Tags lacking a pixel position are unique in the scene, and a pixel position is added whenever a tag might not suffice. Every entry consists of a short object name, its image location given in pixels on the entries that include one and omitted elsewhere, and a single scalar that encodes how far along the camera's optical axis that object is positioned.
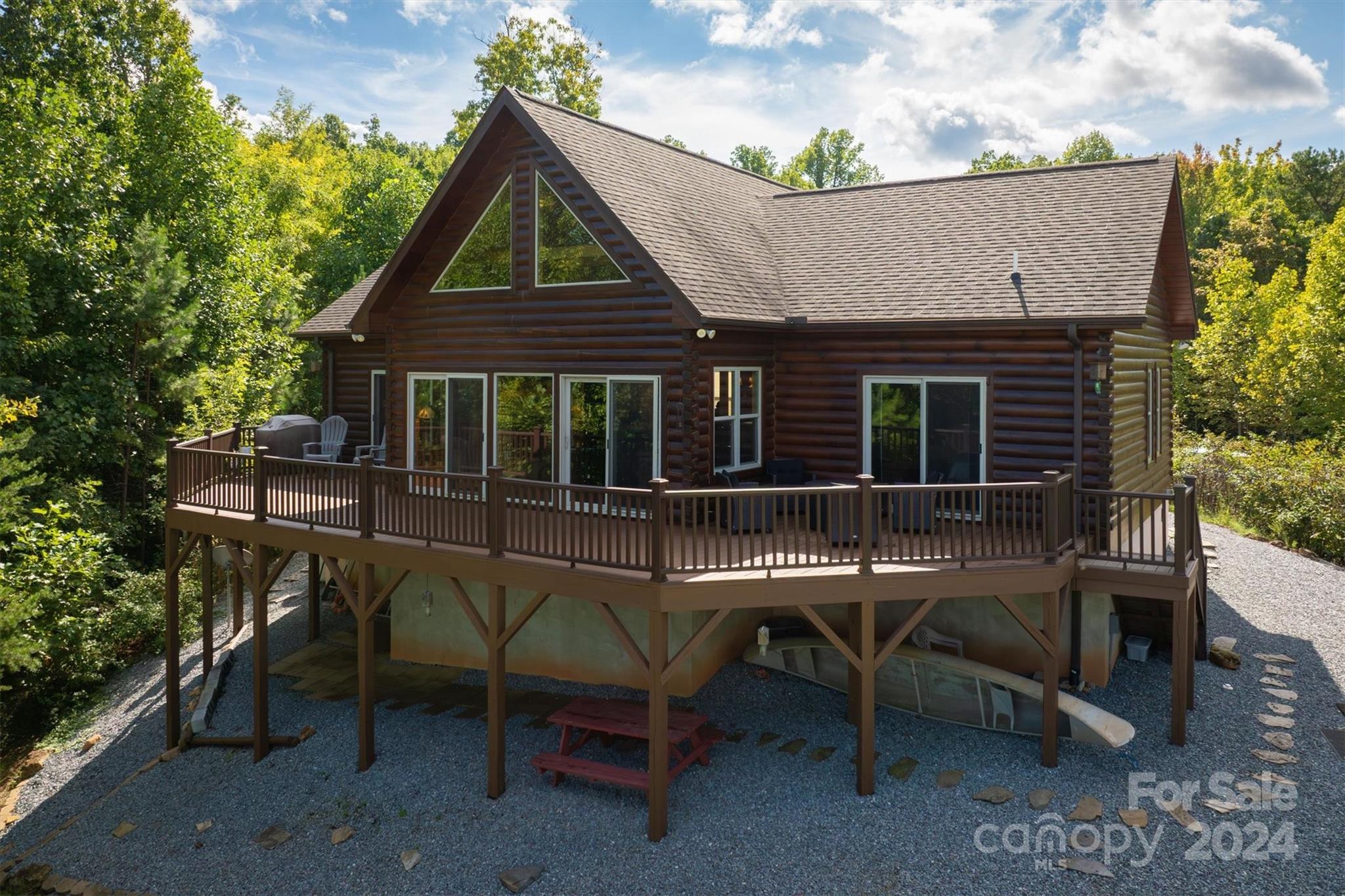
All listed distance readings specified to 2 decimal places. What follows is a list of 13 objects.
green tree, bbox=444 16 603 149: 34.16
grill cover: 16.48
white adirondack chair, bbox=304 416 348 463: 17.47
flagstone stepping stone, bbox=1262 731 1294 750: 9.98
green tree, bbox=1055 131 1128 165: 54.91
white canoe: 9.88
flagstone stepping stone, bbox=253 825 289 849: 9.86
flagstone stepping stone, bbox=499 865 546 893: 8.34
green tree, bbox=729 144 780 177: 57.59
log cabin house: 9.40
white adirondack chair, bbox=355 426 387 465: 16.98
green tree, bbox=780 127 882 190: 55.41
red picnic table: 9.55
